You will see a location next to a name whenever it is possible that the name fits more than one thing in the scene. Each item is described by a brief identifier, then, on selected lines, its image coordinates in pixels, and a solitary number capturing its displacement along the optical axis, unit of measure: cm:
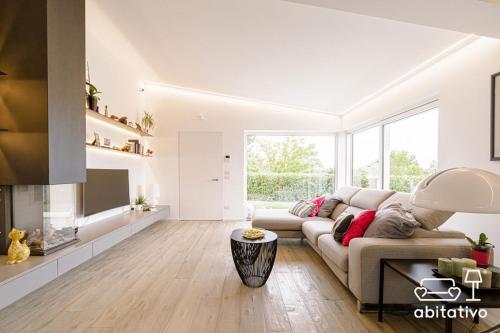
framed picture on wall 205
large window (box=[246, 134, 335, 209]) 566
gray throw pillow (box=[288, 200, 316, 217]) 375
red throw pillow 231
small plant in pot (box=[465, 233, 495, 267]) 155
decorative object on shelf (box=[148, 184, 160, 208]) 473
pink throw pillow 378
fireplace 220
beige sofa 188
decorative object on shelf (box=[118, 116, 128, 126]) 385
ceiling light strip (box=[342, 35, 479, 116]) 233
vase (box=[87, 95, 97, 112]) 306
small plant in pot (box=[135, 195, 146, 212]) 443
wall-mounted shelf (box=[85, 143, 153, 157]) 327
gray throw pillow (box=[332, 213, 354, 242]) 247
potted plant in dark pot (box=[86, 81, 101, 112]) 306
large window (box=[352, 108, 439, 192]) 305
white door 542
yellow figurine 199
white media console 174
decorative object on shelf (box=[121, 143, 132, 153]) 416
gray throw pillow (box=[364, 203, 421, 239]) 206
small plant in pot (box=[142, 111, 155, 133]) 495
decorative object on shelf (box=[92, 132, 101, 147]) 327
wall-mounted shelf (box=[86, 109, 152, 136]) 316
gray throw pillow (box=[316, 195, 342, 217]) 379
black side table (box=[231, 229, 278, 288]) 232
